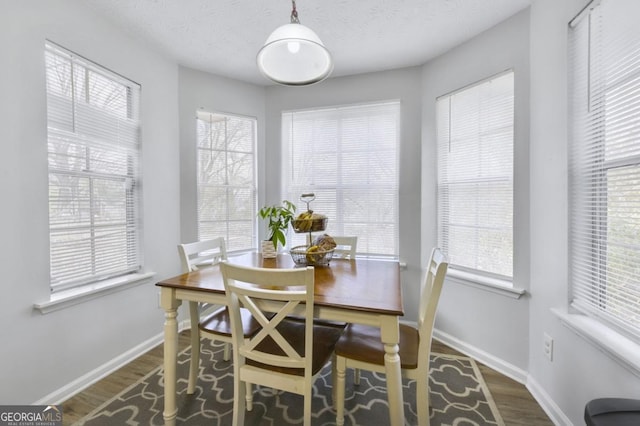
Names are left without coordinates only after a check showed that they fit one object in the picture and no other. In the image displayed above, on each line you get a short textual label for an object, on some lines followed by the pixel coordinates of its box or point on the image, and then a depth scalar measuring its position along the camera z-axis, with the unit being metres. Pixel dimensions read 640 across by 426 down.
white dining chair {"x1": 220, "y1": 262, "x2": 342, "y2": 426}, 1.14
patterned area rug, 1.56
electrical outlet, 1.65
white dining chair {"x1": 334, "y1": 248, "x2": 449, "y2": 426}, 1.31
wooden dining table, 1.17
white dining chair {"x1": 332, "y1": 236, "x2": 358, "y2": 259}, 2.24
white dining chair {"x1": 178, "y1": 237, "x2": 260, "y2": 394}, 1.61
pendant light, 1.45
